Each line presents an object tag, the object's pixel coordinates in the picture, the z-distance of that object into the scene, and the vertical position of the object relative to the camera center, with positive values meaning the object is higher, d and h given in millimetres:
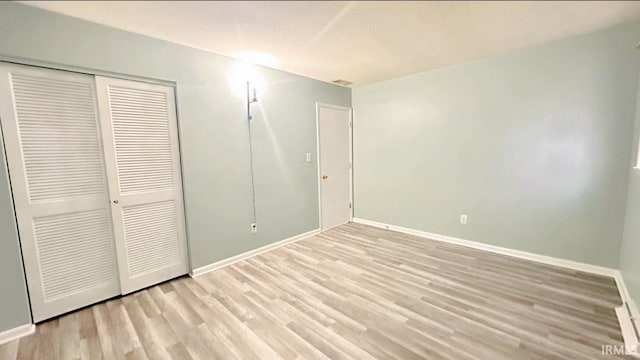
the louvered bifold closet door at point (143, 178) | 2262 -193
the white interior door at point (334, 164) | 4102 -169
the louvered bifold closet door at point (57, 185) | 1883 -201
